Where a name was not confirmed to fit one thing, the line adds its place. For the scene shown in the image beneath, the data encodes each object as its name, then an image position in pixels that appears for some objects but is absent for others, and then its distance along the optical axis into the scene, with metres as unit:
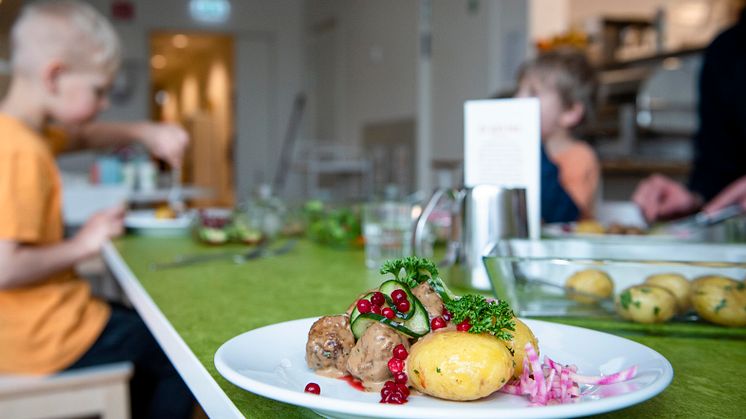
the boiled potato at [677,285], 0.83
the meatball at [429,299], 0.58
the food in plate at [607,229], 1.49
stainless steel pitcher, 1.10
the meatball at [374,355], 0.55
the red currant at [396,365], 0.53
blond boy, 1.46
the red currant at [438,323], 0.57
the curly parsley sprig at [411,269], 0.60
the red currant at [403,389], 0.52
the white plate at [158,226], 2.10
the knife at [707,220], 1.57
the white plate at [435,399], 0.45
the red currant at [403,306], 0.57
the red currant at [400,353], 0.54
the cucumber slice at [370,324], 0.57
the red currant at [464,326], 0.54
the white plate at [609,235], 1.33
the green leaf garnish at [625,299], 0.83
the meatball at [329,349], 0.59
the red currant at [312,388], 0.52
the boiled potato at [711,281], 0.80
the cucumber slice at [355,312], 0.59
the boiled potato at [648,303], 0.82
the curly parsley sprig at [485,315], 0.53
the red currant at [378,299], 0.58
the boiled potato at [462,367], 0.50
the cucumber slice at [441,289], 0.60
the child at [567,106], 2.53
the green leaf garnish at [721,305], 0.81
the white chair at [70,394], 1.43
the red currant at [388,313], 0.57
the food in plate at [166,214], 2.22
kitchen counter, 0.58
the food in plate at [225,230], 1.84
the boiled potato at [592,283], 0.85
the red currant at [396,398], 0.50
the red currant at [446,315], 0.58
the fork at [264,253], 1.53
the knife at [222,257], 1.43
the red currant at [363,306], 0.58
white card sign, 1.13
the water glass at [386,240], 1.42
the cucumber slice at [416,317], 0.57
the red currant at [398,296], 0.57
